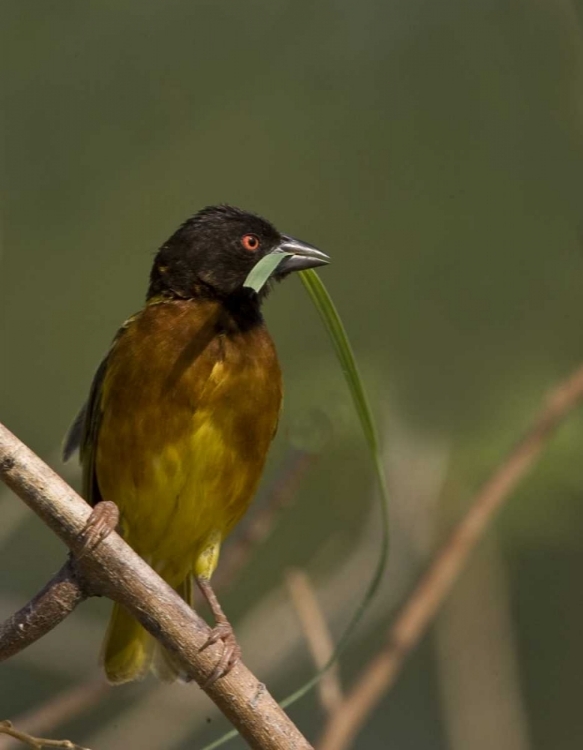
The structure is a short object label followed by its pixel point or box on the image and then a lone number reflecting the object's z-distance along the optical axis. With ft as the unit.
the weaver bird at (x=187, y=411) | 24.14
